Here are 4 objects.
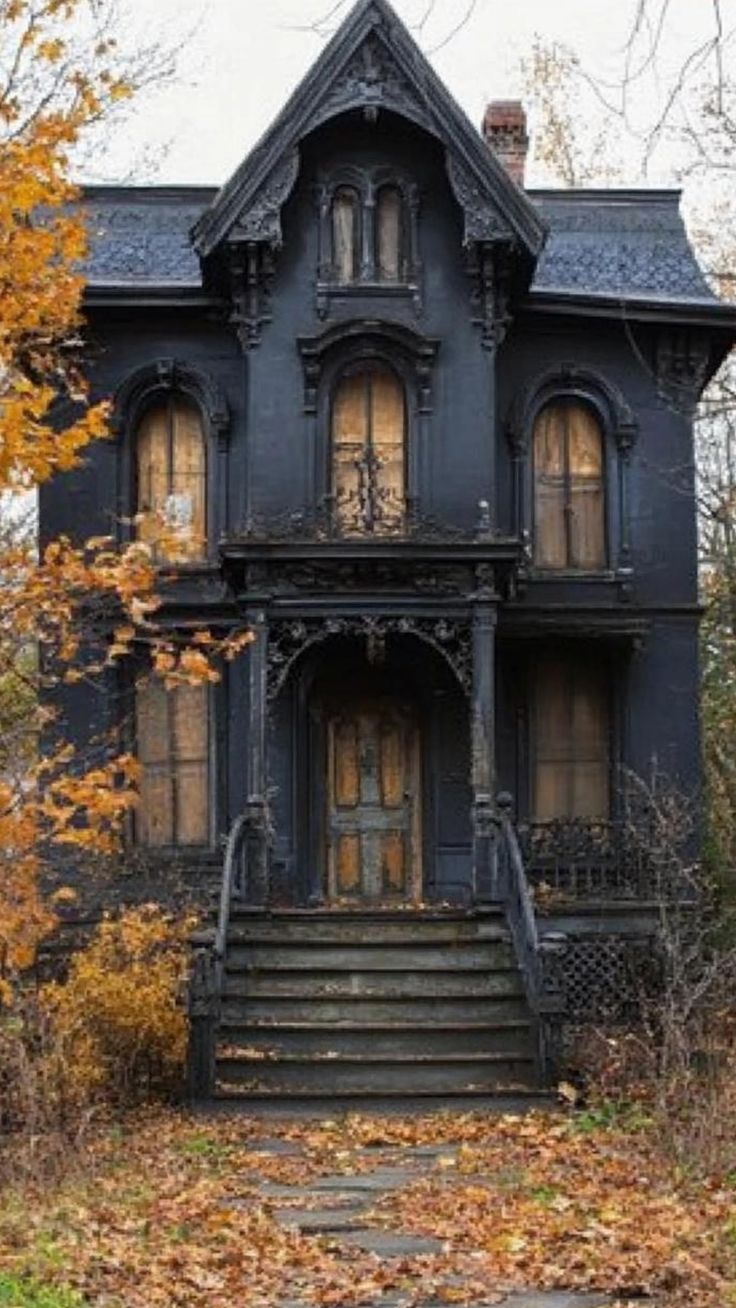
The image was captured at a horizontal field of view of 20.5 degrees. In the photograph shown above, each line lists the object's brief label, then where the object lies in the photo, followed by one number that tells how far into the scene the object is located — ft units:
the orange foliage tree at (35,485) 38.60
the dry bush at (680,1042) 41.24
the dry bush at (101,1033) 44.60
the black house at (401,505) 69.26
